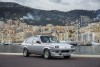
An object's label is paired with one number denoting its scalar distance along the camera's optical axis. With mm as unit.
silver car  19344
